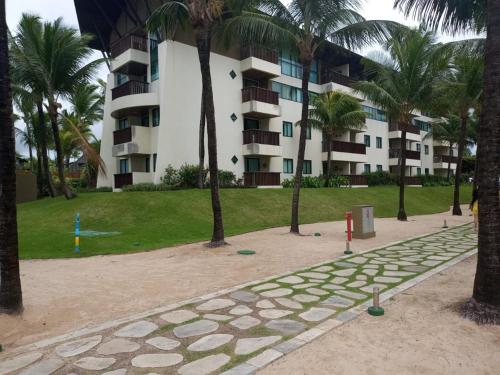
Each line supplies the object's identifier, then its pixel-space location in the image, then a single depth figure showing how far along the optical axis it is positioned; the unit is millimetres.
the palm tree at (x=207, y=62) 11000
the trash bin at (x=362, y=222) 12834
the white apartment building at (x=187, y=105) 22422
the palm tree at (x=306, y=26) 12828
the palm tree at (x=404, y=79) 17875
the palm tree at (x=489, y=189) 5137
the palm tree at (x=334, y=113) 27625
